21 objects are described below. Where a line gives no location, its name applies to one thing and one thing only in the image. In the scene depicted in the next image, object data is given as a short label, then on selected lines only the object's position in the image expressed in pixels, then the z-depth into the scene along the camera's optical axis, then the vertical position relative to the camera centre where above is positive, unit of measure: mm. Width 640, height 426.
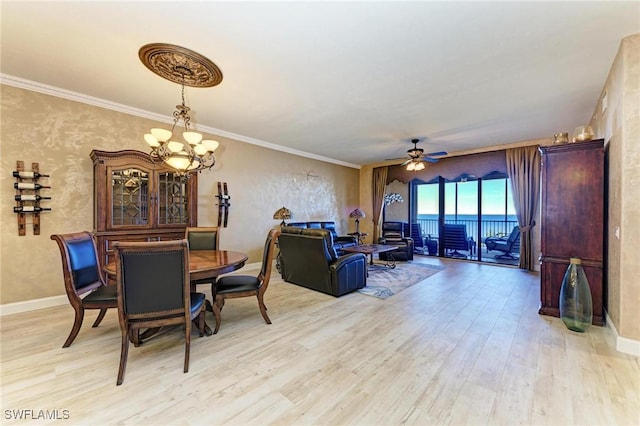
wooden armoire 3008 -35
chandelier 2639 +1576
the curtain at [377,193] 8414 +639
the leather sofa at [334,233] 6667 -590
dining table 2389 -521
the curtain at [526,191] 5770 +494
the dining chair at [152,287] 2021 -599
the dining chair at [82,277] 2426 -664
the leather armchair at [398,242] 6637 -761
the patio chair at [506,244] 6165 -730
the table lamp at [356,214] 7396 -40
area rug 4259 -1234
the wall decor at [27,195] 3305 +194
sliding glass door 6547 -26
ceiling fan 5516 +1135
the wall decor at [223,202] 5180 +183
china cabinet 3617 +177
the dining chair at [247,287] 2855 -849
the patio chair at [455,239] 6945 -701
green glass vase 2799 -929
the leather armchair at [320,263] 3971 -804
